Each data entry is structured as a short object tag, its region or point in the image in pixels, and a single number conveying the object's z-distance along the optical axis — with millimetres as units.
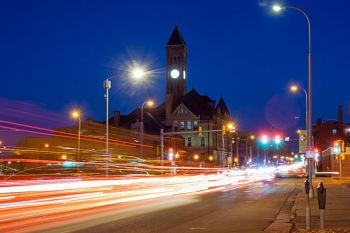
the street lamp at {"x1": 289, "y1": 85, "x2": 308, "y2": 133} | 43025
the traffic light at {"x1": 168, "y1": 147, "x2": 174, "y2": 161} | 53781
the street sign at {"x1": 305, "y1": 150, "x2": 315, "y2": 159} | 27722
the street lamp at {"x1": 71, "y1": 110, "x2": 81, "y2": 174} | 43825
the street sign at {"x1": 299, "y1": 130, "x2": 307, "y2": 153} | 31256
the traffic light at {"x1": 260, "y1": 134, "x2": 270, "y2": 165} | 55356
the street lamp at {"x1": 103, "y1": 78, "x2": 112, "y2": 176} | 36844
